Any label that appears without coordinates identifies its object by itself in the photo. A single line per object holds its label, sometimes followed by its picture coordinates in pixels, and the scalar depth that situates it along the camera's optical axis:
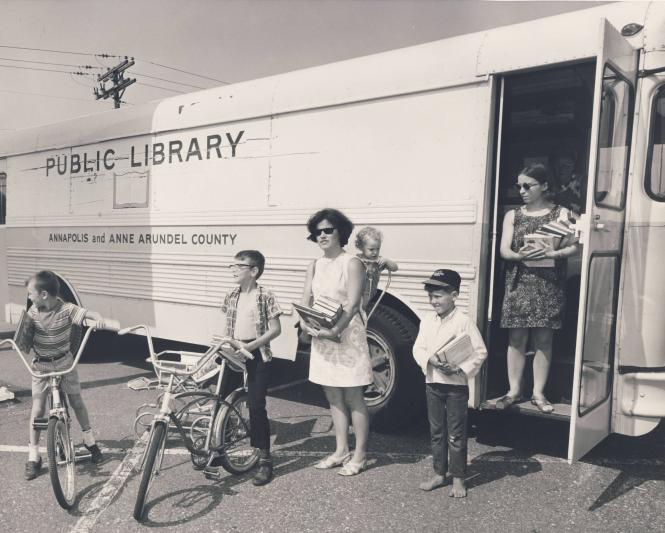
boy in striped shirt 3.82
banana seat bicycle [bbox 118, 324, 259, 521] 3.28
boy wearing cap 3.55
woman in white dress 3.77
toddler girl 4.41
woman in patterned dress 4.14
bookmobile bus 3.78
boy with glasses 3.83
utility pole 26.47
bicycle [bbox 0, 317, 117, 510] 3.37
